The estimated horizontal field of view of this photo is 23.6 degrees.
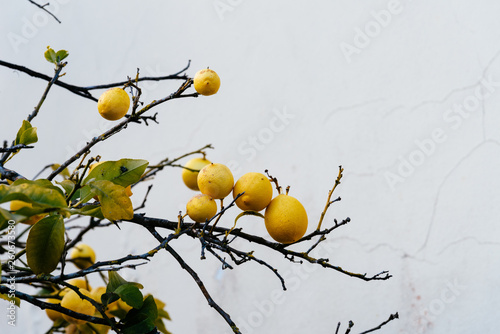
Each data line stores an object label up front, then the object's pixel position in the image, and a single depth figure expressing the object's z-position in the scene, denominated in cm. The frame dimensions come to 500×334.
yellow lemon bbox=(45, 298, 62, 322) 197
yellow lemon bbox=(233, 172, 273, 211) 172
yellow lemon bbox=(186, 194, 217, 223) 172
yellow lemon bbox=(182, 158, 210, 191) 189
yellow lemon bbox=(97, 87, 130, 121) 174
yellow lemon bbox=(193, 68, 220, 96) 175
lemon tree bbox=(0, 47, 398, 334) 159
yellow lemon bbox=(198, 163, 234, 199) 174
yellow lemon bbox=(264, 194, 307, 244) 170
